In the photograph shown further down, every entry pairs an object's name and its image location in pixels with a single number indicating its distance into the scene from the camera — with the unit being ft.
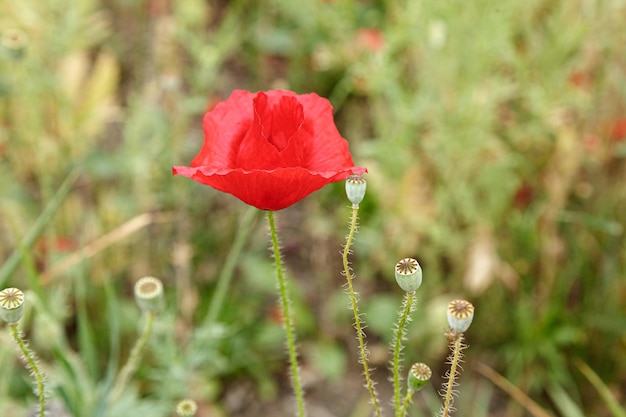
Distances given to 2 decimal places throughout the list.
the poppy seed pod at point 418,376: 1.67
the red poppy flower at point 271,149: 1.68
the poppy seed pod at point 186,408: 1.79
